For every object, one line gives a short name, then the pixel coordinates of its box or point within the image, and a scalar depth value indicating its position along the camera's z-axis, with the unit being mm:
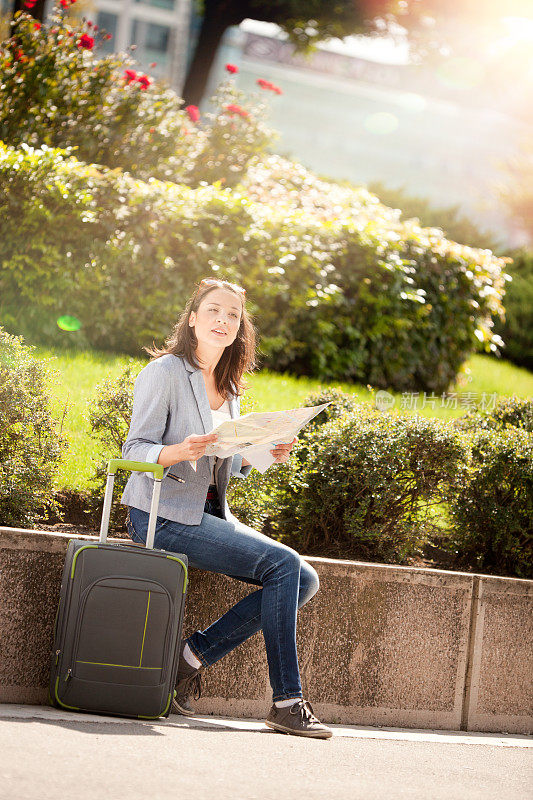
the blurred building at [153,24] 62062
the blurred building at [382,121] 63094
